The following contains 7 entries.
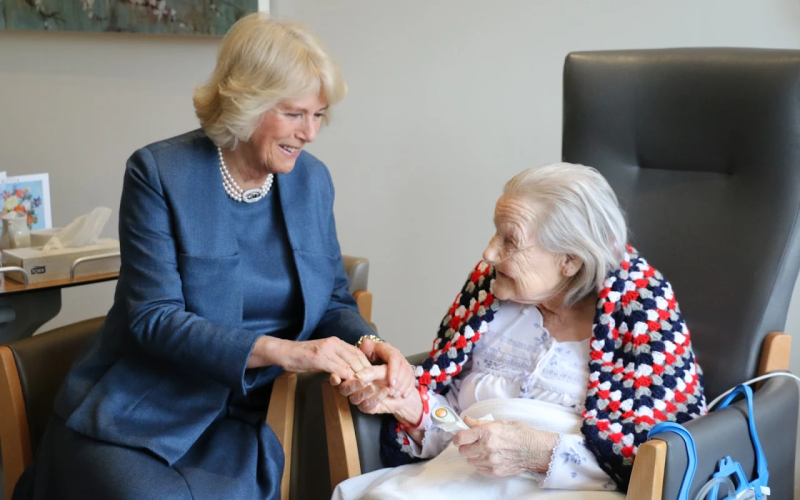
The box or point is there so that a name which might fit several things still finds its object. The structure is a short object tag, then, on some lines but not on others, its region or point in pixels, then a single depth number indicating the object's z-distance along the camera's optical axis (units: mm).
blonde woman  1567
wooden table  2176
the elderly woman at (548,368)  1475
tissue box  2230
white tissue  2373
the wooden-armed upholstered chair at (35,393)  1649
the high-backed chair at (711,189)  1662
